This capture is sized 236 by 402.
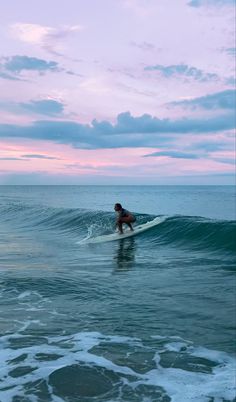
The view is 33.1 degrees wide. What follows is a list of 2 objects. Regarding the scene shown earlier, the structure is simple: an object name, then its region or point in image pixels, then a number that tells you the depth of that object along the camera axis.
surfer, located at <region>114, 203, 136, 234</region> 21.39
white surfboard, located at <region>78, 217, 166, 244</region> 20.02
